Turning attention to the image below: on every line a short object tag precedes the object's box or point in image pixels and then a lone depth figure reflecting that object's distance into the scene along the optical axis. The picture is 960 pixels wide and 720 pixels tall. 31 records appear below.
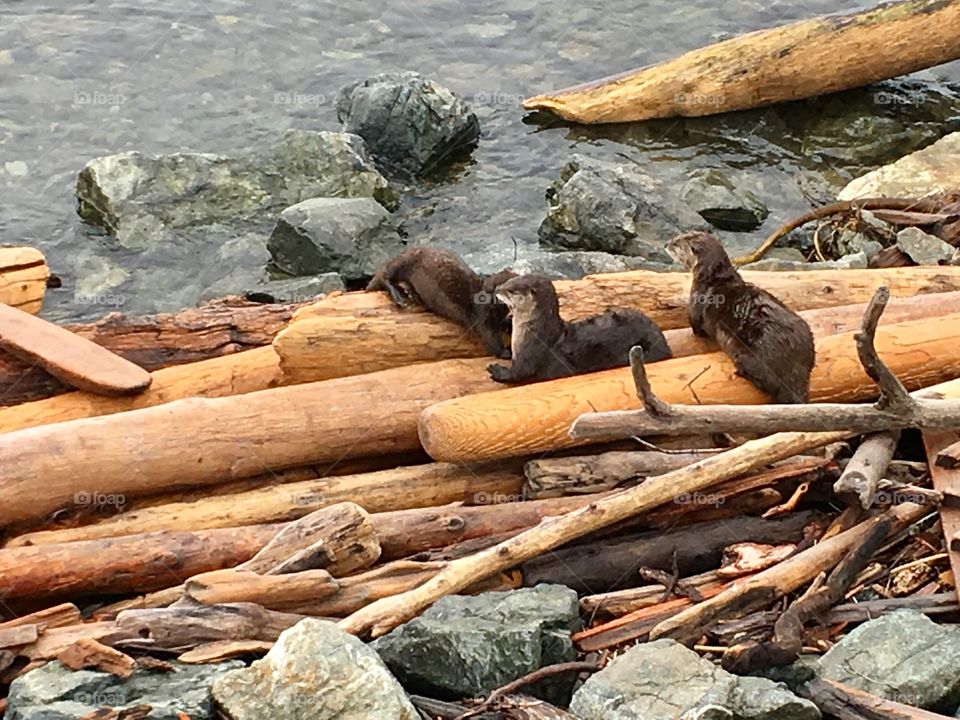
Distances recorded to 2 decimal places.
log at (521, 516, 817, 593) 5.95
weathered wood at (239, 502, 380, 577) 5.79
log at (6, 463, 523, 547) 6.43
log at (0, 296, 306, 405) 7.86
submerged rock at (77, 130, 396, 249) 12.40
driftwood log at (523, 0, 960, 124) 13.73
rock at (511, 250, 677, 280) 10.31
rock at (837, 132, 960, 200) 11.97
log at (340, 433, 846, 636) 5.53
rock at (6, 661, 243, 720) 4.86
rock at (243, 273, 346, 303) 10.70
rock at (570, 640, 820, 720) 4.74
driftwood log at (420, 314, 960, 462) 6.50
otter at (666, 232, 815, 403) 6.89
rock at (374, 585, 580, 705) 5.14
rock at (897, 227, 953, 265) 9.41
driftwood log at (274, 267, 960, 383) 7.27
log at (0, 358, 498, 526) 6.49
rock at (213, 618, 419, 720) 4.77
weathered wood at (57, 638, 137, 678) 5.12
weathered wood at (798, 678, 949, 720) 4.82
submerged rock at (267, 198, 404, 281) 11.39
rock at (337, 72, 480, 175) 13.26
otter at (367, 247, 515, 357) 7.66
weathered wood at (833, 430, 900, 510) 5.91
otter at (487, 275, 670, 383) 7.28
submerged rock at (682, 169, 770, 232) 12.33
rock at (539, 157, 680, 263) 11.78
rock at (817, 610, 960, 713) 4.98
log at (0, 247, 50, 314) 8.35
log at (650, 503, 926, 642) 5.47
